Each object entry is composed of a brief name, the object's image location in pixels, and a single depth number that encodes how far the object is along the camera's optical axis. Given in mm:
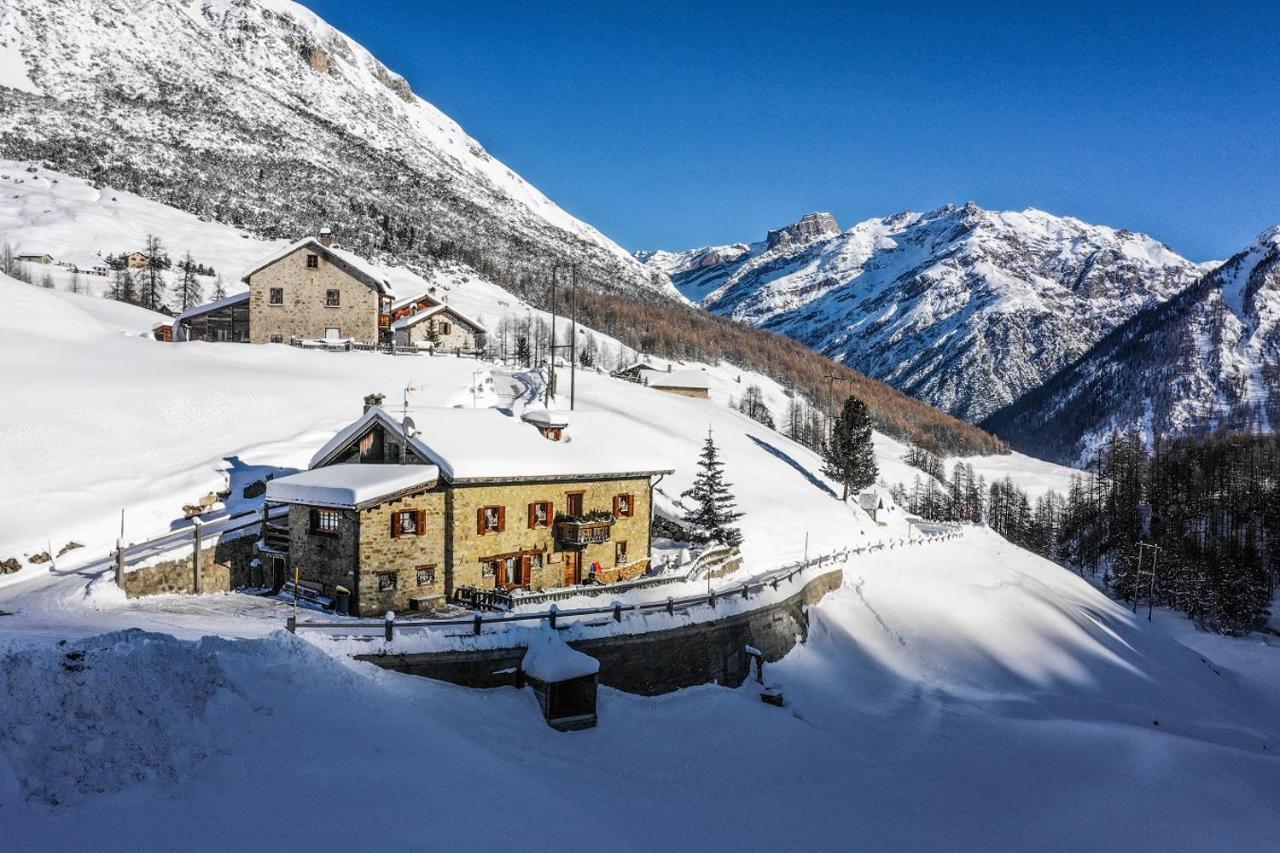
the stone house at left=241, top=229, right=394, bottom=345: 61844
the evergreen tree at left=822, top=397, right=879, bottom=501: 67250
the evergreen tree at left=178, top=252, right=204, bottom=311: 100750
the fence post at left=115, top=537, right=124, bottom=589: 24031
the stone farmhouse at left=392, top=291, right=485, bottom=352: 75750
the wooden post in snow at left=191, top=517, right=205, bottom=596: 26230
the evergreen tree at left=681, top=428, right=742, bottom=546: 41969
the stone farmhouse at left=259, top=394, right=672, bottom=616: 25609
